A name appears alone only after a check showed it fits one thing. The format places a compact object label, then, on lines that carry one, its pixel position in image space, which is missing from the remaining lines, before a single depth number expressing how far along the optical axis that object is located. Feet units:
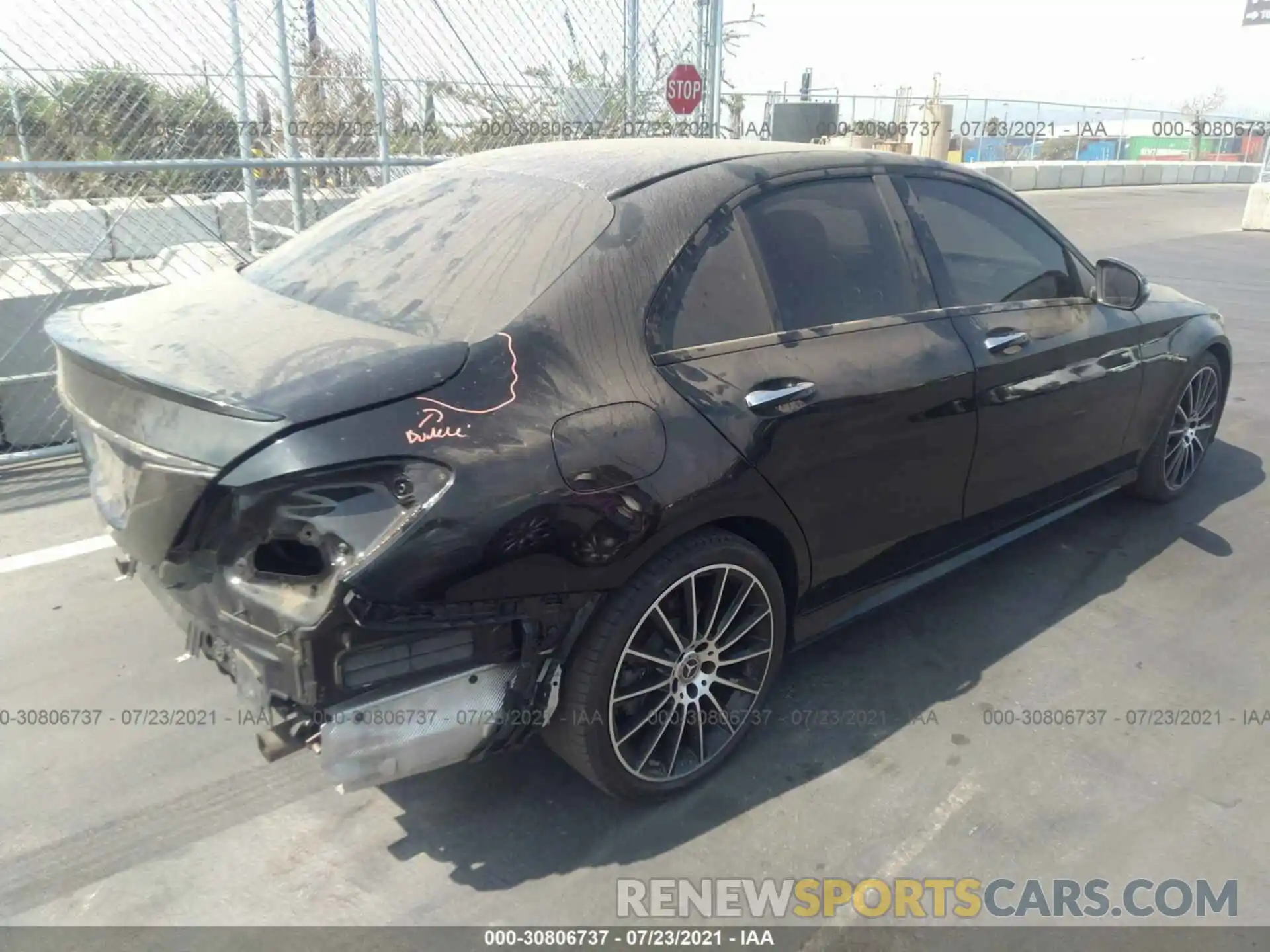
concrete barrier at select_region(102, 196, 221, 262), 19.58
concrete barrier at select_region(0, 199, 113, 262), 18.92
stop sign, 27.43
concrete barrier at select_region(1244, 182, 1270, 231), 58.90
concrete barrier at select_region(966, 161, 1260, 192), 85.56
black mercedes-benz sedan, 7.22
